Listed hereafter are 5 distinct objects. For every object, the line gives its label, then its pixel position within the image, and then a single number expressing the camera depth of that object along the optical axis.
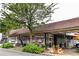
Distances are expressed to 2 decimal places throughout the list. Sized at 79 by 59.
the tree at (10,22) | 9.06
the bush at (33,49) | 7.83
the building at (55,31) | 7.13
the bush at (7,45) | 10.46
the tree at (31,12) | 8.78
